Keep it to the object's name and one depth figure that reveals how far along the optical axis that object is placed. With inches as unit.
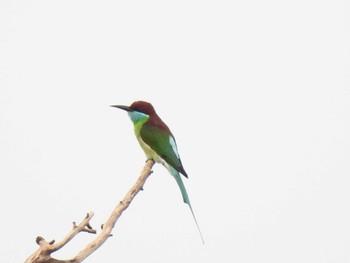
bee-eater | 433.7
